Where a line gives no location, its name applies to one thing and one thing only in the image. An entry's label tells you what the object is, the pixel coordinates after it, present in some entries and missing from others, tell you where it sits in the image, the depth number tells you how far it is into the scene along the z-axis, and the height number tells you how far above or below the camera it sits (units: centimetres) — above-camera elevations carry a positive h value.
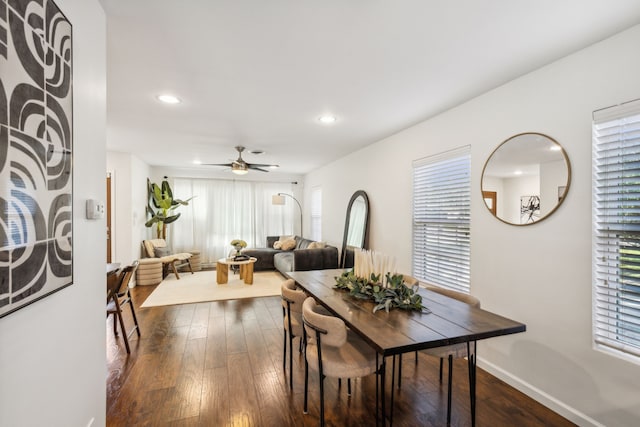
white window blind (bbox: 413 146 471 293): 291 -8
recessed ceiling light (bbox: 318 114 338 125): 329 +108
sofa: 520 -95
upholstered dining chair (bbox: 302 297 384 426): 166 -92
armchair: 590 -98
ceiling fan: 462 +71
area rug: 460 -143
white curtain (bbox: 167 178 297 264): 728 -16
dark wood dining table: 143 -64
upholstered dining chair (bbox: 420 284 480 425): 194 -95
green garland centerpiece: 190 -58
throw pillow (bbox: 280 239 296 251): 696 -84
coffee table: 548 -118
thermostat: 140 +0
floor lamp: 753 +30
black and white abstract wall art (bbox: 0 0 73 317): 81 +19
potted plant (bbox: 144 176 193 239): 641 +10
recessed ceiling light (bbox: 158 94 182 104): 274 +108
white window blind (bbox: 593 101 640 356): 172 -9
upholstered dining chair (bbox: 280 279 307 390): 223 -81
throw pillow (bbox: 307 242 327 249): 577 -69
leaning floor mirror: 456 -26
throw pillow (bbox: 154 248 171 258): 605 -91
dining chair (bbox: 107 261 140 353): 281 -87
